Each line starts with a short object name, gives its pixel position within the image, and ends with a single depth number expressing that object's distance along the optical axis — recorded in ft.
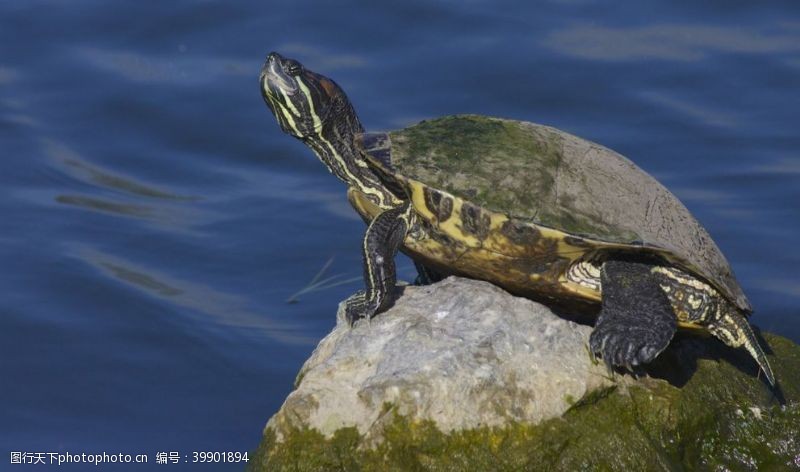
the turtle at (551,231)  29.68
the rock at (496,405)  26.35
